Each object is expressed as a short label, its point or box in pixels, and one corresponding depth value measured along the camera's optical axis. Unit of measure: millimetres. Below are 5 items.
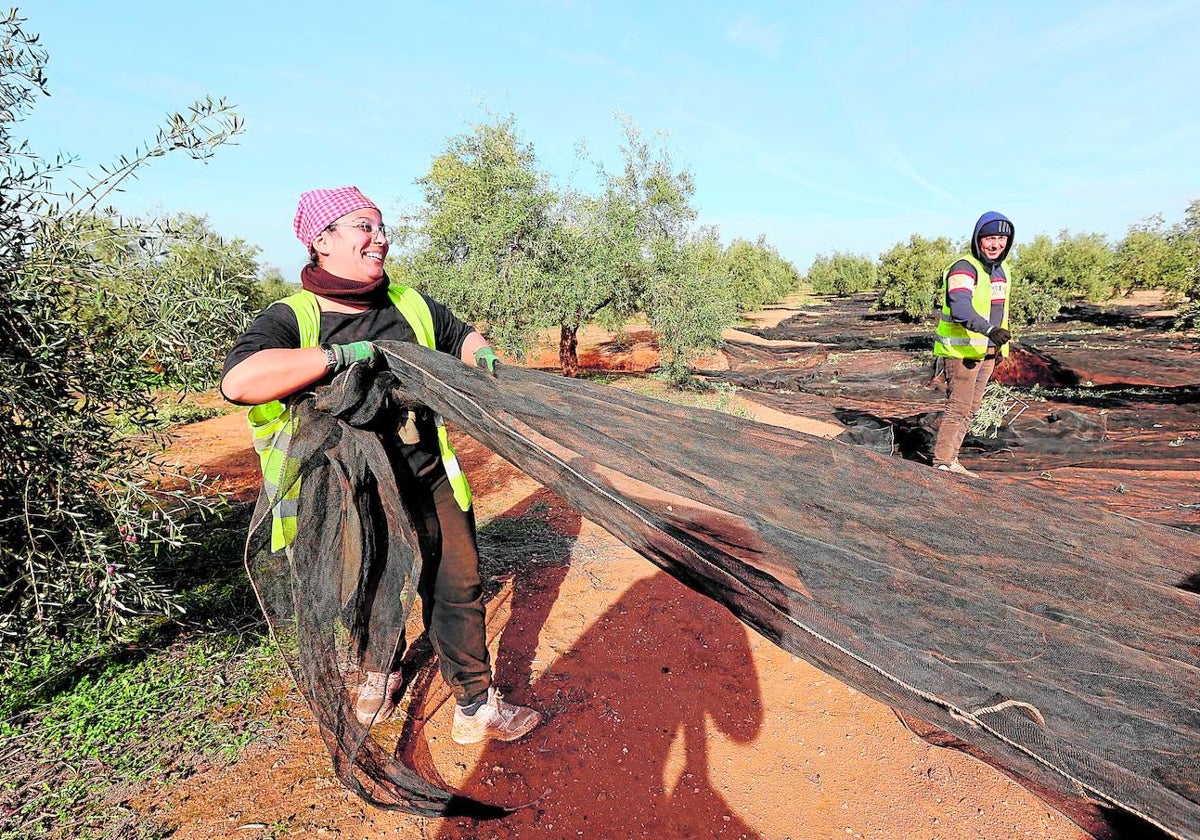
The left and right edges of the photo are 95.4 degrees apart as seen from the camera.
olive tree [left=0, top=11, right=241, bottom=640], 2562
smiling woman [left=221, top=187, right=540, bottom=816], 1775
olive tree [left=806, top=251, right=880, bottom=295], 57406
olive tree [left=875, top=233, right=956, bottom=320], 29203
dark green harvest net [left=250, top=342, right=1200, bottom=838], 1330
